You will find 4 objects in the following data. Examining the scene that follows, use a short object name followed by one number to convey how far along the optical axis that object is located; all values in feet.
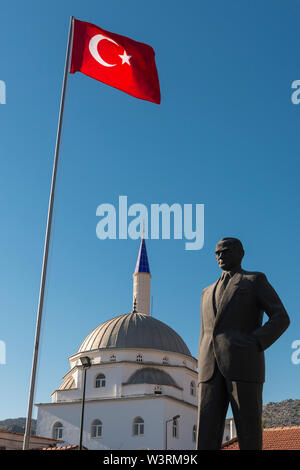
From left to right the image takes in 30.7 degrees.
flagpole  34.81
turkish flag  42.96
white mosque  130.52
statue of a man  20.34
